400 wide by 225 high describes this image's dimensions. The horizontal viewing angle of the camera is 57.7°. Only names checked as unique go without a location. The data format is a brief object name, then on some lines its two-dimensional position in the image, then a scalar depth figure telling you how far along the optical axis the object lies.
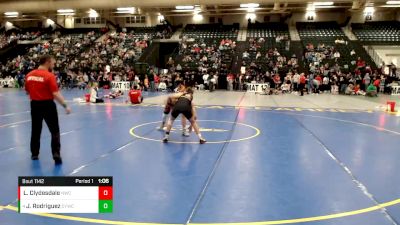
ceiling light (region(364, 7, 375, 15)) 35.53
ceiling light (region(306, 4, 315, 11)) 34.42
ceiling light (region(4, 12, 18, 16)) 38.31
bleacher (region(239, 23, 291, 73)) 28.39
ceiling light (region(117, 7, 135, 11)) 34.83
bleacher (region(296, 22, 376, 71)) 27.21
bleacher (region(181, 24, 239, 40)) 34.56
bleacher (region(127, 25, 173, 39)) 35.66
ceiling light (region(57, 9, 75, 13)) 36.30
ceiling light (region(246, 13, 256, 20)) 39.13
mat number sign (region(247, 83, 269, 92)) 23.48
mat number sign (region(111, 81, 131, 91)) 24.81
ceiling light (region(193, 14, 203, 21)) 40.19
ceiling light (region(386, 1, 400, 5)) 32.11
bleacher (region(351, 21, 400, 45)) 31.46
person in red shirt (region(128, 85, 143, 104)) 15.70
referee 5.79
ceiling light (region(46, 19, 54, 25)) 43.40
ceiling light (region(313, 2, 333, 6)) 32.44
